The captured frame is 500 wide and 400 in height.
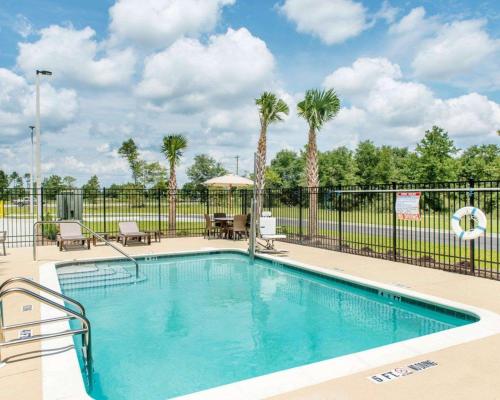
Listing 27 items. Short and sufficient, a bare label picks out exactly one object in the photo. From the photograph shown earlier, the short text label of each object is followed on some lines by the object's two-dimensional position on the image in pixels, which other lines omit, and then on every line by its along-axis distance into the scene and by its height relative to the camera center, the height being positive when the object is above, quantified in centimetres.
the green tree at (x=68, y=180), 6750 +446
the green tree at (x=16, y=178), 7089 +519
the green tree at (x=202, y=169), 8406 +753
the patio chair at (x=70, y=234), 1247 -95
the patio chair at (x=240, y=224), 1475 -81
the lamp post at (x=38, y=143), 1512 +245
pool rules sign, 935 -14
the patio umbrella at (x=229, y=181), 1678 +96
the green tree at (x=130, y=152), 4522 +613
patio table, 1558 -78
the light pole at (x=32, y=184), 2278 +186
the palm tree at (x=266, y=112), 1833 +428
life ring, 791 -48
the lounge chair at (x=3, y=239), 1108 -93
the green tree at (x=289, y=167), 6350 +592
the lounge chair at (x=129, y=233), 1373 -102
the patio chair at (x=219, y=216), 1622 -56
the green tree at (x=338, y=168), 4972 +442
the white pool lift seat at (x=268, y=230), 1229 -88
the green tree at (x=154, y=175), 4877 +376
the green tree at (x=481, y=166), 3303 +304
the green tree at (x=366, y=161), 5114 +554
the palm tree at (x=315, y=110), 1555 +371
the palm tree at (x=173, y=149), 1894 +268
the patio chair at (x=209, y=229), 1539 -102
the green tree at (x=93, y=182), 6291 +386
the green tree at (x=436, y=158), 3450 +379
